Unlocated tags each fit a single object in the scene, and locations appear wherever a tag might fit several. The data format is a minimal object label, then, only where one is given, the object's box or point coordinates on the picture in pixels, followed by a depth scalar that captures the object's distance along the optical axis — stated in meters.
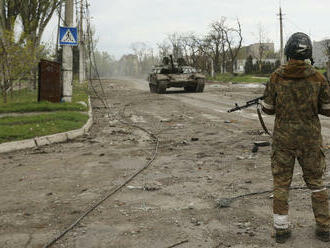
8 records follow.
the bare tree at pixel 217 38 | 52.19
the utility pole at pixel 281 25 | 43.48
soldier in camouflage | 3.34
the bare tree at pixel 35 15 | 22.59
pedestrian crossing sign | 13.76
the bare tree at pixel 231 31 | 49.04
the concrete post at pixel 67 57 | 14.41
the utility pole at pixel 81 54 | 37.59
